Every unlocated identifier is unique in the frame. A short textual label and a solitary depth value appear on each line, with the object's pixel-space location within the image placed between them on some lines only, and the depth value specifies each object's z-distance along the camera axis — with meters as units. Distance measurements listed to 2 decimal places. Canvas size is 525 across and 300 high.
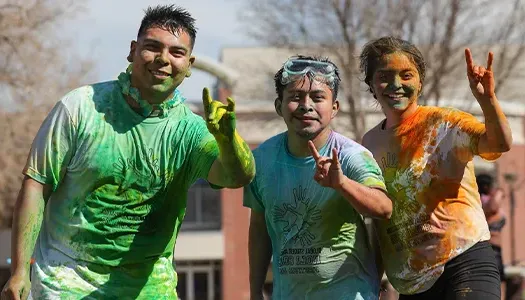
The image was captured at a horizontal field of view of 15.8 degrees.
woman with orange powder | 9.74
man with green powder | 8.92
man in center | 9.57
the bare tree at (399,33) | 37.52
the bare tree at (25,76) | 37.19
